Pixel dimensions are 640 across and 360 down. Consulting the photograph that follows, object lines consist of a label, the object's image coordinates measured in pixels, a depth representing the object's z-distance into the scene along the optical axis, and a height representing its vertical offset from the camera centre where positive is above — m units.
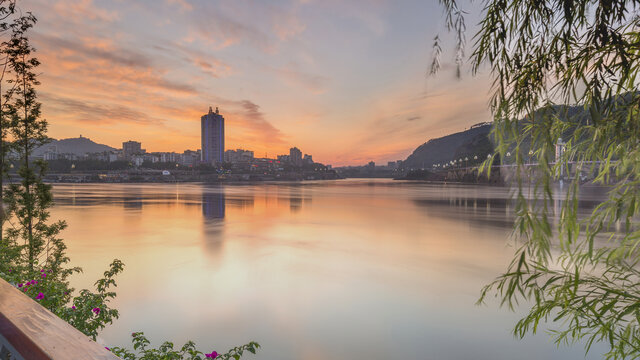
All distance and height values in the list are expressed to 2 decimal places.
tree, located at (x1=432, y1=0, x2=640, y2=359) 2.84 +0.70
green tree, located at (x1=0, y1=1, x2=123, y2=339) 8.14 -0.15
